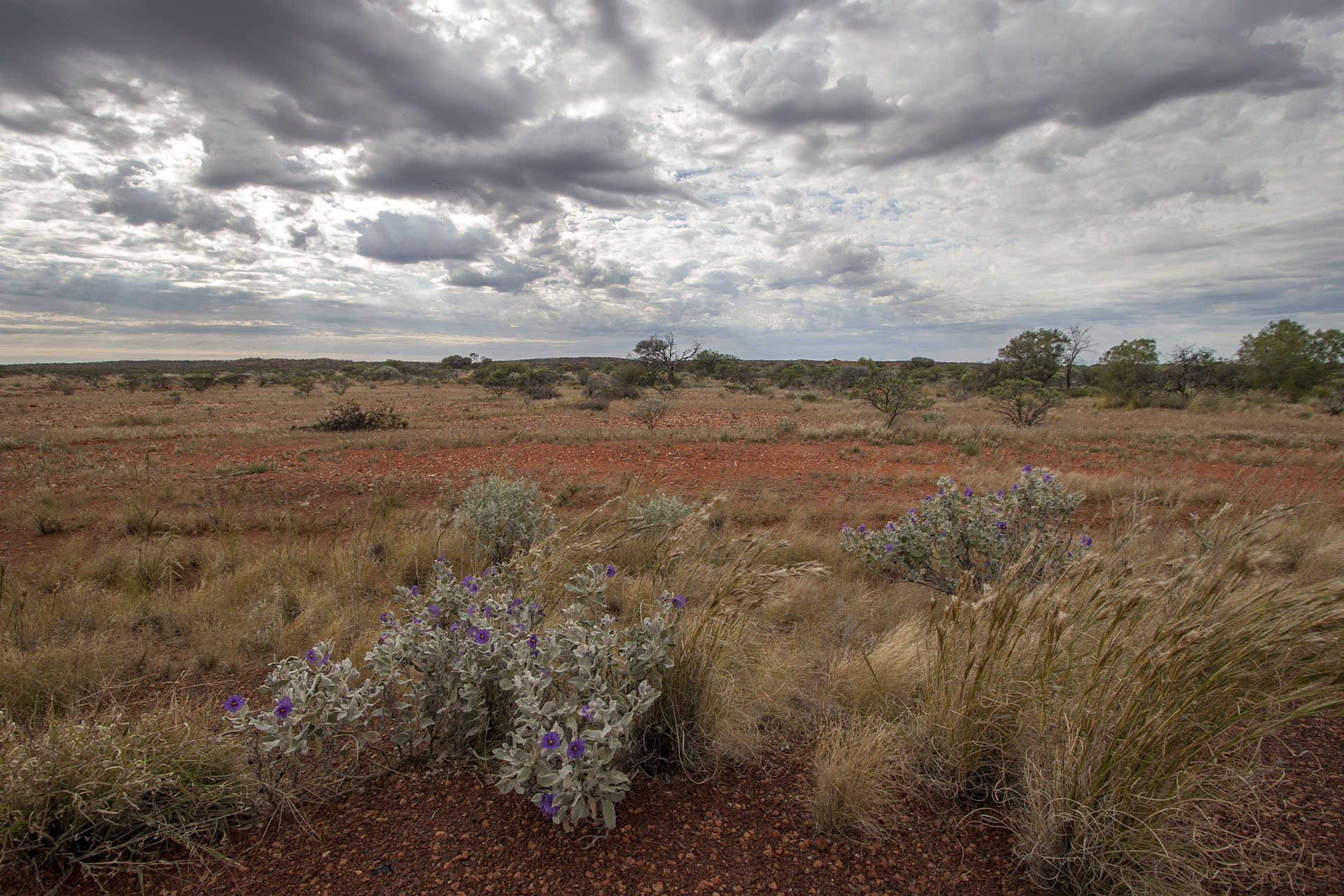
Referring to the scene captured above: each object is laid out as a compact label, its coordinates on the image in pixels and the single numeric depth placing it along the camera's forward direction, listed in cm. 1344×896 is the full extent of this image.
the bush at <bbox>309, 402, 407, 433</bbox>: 1661
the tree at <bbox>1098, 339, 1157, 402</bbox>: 2891
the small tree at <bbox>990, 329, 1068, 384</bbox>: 3844
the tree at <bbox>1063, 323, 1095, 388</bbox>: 3862
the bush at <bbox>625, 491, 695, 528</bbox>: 586
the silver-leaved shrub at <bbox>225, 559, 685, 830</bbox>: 182
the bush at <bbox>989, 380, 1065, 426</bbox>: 1931
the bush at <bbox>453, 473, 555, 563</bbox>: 565
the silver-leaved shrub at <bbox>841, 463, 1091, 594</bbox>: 411
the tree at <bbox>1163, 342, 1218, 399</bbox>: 3028
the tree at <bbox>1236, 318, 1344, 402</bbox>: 2608
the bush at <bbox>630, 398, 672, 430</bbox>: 1888
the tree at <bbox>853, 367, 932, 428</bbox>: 1842
